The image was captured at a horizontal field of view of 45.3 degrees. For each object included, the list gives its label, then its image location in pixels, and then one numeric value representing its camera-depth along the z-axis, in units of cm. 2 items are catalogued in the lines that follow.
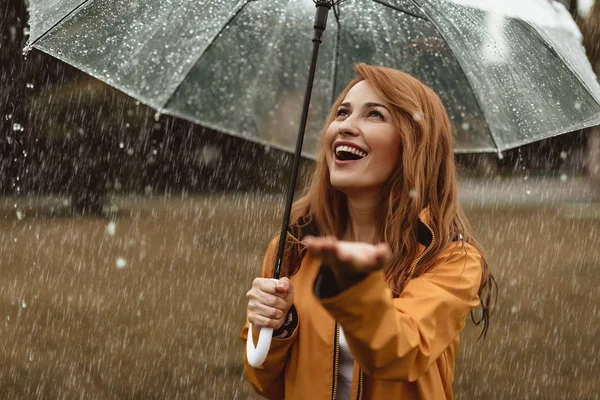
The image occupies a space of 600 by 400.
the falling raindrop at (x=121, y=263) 943
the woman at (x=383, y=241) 200
